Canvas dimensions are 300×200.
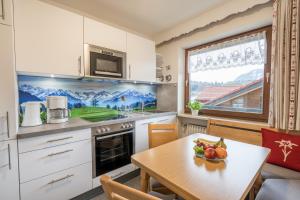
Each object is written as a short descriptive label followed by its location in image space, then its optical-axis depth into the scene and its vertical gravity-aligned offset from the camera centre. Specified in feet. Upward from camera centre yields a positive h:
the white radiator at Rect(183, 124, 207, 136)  8.25 -1.86
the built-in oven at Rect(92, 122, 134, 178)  5.74 -2.11
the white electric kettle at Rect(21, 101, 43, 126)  5.00 -0.65
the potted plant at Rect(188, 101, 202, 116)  8.39 -0.65
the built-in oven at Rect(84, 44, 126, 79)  6.10 +1.42
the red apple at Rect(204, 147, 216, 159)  3.42 -1.29
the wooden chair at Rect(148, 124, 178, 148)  5.45 -1.40
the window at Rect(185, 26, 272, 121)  6.50 +1.01
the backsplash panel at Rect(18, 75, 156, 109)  5.86 +0.16
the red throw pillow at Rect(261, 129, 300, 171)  4.78 -1.72
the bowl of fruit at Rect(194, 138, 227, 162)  3.43 -1.30
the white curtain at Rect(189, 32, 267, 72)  6.53 +2.03
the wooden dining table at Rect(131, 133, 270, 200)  2.39 -1.47
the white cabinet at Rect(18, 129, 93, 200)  4.31 -2.18
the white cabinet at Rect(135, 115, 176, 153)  7.06 -1.84
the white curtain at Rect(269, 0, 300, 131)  4.97 +0.95
